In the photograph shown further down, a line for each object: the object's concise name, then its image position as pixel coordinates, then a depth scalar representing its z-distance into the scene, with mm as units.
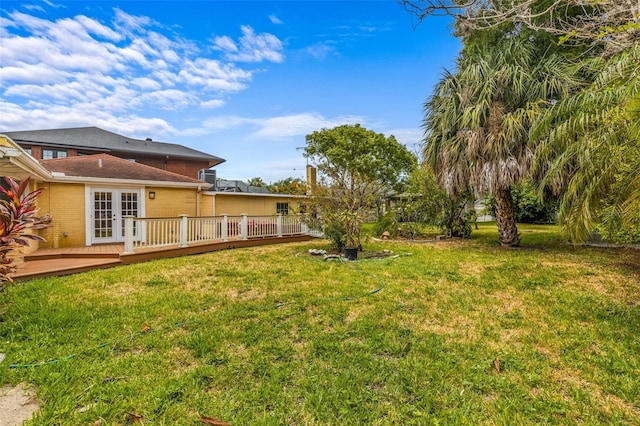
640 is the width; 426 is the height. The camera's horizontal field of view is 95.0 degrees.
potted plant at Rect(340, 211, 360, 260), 9211
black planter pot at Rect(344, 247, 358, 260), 9172
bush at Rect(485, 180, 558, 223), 19797
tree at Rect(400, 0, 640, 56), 4418
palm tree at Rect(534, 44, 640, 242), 4074
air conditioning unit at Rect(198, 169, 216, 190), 16562
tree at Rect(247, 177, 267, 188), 32713
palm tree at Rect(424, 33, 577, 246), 9164
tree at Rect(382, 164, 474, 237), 13805
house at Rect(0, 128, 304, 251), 9852
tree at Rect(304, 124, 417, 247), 10078
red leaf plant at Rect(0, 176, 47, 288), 4207
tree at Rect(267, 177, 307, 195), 11966
